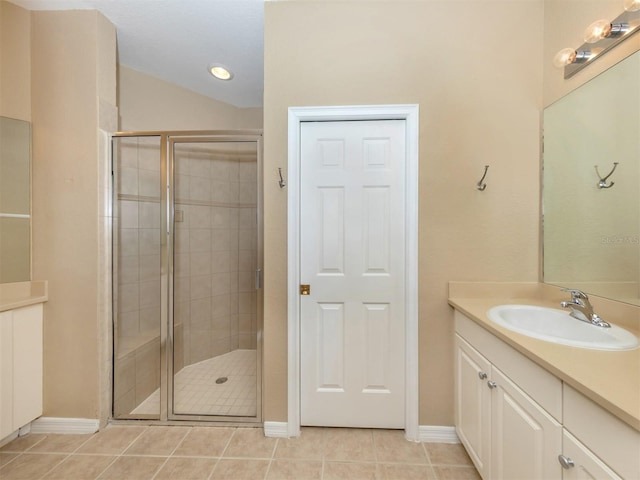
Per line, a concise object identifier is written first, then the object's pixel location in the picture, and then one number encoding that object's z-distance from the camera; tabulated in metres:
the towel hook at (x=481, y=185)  1.57
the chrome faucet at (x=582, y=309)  1.12
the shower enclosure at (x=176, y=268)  1.81
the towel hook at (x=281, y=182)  1.62
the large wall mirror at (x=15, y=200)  1.61
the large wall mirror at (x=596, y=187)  1.11
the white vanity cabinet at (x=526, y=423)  0.68
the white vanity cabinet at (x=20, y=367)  1.51
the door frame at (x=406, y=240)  1.61
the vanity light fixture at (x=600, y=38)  1.10
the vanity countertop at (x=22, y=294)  1.55
